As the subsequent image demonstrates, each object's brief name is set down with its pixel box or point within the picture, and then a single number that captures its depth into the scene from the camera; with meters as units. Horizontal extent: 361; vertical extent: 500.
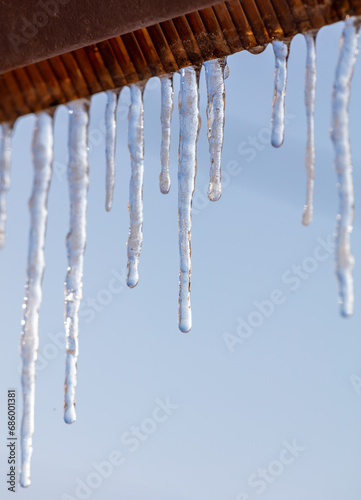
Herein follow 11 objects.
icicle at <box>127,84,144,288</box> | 2.25
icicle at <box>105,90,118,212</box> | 2.26
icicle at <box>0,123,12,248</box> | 2.27
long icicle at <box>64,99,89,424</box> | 2.24
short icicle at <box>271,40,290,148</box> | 2.16
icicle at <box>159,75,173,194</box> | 2.21
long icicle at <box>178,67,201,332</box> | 2.22
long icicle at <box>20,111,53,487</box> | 2.26
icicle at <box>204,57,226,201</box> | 2.18
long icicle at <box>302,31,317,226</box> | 2.11
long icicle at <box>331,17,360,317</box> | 2.04
